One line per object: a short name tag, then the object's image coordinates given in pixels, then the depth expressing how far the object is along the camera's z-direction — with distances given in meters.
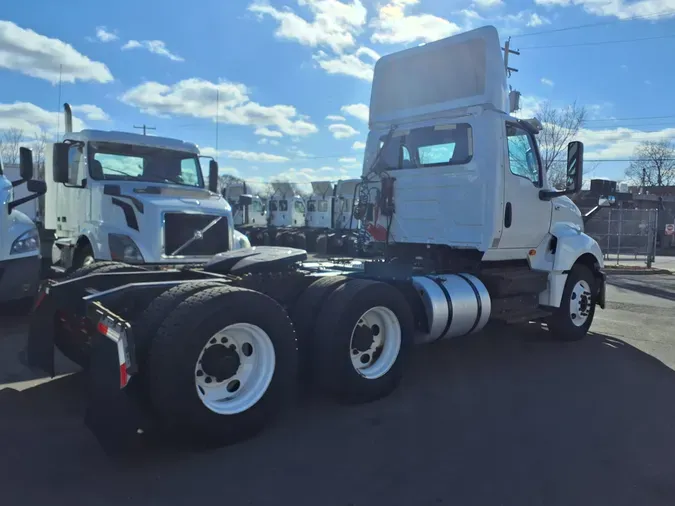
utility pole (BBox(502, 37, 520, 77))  22.23
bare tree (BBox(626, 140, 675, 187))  65.44
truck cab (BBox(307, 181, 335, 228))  28.86
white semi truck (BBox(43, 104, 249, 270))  7.54
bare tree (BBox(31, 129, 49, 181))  12.95
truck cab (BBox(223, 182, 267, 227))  30.14
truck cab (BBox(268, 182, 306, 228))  30.69
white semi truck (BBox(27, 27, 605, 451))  3.50
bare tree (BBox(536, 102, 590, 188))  22.08
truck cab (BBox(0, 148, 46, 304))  6.93
